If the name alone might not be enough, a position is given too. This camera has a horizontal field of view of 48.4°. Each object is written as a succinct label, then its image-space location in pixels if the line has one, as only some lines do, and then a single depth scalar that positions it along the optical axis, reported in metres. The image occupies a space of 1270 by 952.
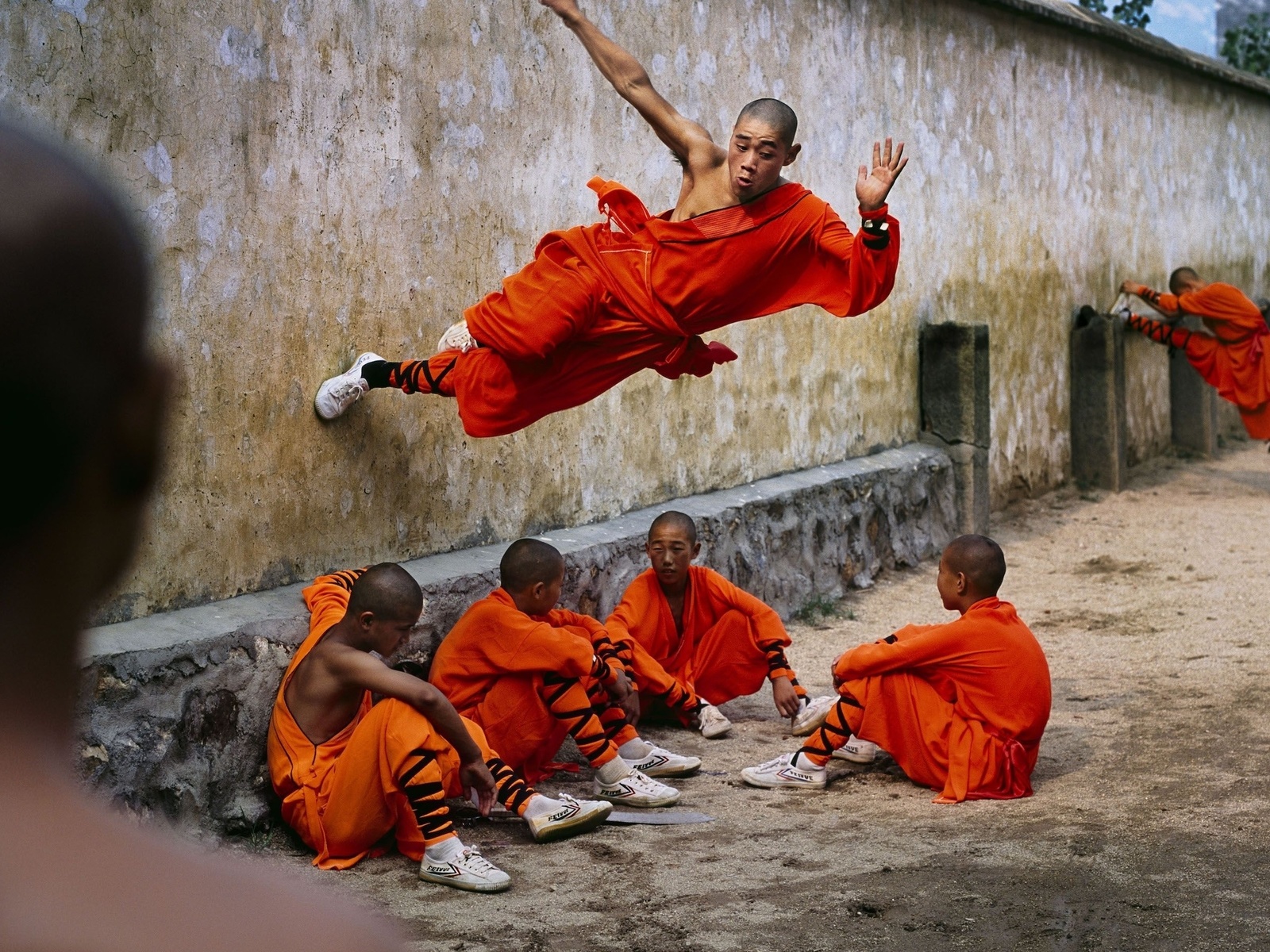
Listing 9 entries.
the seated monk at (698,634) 5.48
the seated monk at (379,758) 3.84
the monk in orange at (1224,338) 10.70
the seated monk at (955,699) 4.54
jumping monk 4.27
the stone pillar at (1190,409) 12.98
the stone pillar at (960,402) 8.71
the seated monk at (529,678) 4.59
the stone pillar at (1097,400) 10.84
